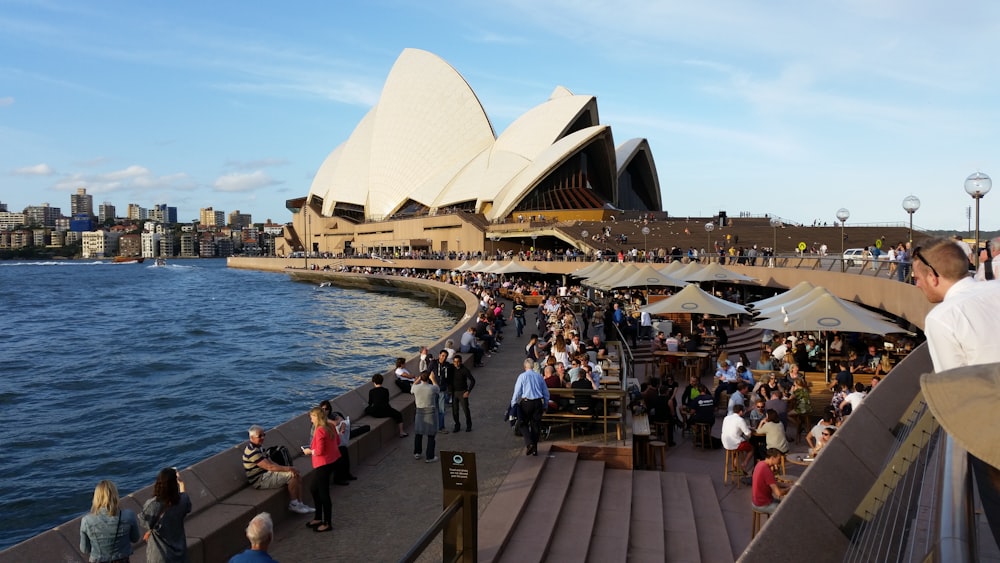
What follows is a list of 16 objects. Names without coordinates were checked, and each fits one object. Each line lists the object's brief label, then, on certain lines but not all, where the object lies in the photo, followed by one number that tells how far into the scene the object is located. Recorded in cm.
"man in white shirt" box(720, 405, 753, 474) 766
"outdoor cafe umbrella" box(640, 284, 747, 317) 1422
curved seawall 464
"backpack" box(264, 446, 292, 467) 654
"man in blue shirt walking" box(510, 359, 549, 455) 754
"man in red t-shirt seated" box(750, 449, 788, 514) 590
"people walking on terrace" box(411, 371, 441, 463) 770
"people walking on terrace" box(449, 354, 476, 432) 891
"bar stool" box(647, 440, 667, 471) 812
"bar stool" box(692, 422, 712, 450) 898
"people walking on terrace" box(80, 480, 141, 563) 432
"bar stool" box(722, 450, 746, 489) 770
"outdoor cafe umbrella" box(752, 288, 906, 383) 1088
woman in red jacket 587
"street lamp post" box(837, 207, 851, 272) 1916
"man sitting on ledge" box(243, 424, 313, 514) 615
